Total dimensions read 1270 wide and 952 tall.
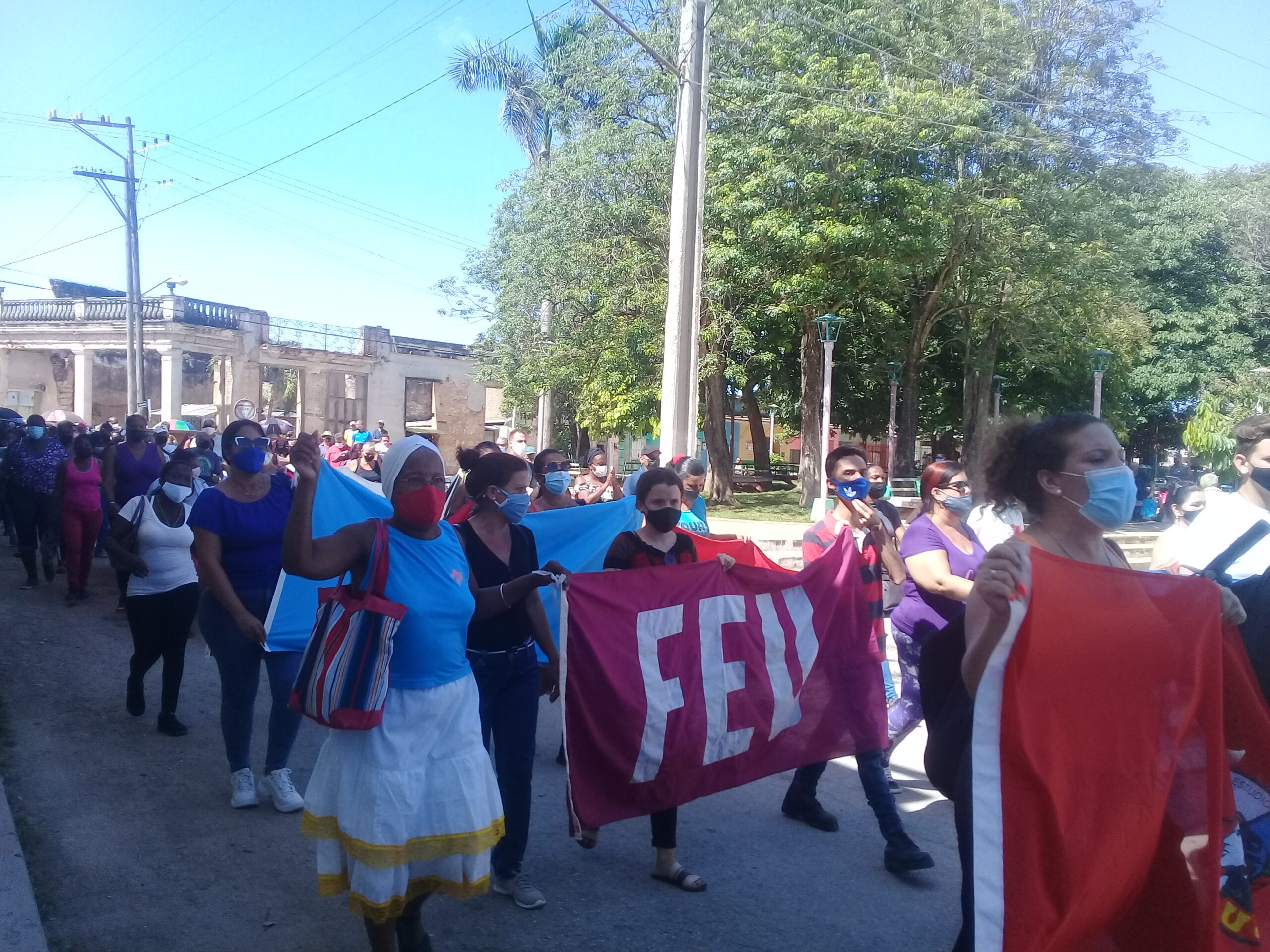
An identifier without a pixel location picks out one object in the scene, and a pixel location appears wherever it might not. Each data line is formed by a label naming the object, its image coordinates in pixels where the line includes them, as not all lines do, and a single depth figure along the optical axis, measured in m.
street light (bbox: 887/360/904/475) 29.58
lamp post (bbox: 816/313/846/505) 20.23
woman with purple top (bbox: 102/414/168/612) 10.76
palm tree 37.72
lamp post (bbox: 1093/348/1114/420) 24.48
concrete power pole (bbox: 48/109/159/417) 28.10
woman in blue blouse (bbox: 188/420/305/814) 5.25
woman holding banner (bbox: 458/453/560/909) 4.28
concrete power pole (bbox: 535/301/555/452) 30.88
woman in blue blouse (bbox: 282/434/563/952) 3.20
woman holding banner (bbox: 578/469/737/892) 4.90
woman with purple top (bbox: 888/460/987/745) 4.83
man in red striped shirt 5.28
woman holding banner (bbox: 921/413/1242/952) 2.75
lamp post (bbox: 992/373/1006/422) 35.09
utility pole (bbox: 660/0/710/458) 14.00
